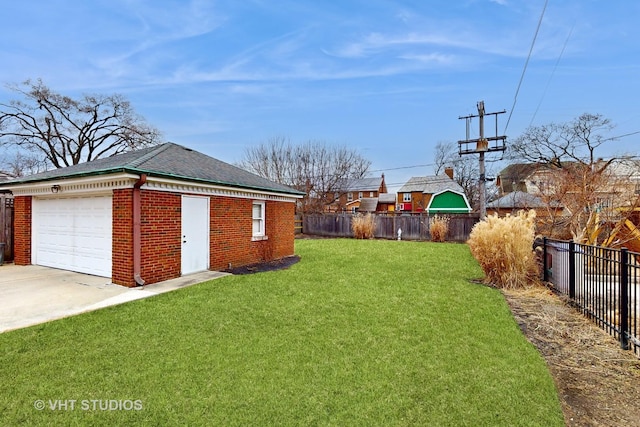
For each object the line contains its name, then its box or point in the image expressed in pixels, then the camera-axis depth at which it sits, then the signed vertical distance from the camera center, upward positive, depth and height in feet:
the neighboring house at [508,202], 77.28 +2.79
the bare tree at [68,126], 84.38 +24.78
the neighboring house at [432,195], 100.04 +6.08
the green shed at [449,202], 99.37 +3.54
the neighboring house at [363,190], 149.39 +11.19
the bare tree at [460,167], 127.56 +18.83
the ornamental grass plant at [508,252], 24.22 -3.00
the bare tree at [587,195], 35.60 +2.03
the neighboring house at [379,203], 138.41 +4.50
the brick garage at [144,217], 22.76 -0.28
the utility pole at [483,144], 59.58 +13.10
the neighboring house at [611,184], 36.58 +3.55
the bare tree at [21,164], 92.22 +14.59
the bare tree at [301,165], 91.25 +13.83
